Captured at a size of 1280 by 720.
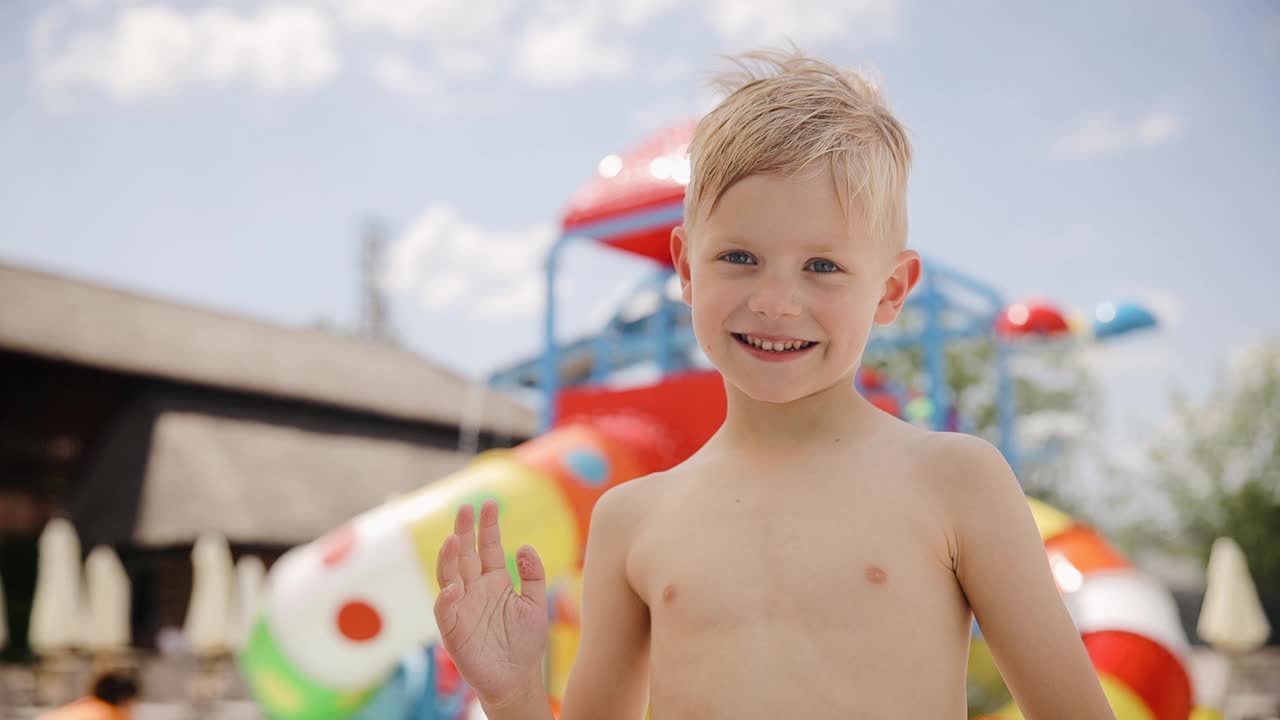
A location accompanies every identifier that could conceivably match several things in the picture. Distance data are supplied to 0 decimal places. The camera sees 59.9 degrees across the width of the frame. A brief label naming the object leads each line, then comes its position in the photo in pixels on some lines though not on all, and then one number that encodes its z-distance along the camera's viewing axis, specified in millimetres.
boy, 1175
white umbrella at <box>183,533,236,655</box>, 12961
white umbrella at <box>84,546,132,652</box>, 12836
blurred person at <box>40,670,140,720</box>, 5621
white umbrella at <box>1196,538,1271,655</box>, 9258
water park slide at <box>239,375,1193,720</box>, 4598
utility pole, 42219
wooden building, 16875
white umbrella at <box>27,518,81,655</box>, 12438
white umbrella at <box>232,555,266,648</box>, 13594
